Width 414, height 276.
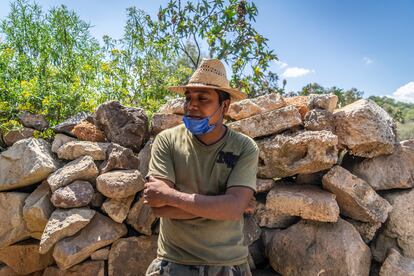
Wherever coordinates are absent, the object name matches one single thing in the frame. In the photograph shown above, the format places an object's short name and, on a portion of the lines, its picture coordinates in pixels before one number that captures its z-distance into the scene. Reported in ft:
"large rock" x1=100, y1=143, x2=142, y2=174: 10.64
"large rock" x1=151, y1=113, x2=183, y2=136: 11.69
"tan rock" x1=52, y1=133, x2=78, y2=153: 11.68
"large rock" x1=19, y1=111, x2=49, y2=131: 12.64
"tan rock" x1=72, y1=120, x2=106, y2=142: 11.77
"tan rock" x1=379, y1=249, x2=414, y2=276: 9.31
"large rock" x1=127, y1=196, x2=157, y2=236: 10.45
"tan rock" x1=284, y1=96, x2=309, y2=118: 11.16
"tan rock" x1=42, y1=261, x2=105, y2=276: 10.18
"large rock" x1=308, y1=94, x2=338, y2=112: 10.75
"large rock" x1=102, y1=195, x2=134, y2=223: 10.31
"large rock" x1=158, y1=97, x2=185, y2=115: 11.85
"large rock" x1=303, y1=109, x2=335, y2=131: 10.28
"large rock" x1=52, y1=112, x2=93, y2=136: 12.00
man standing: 7.07
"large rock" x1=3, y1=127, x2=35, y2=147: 12.32
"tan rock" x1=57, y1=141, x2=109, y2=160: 11.04
